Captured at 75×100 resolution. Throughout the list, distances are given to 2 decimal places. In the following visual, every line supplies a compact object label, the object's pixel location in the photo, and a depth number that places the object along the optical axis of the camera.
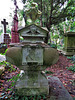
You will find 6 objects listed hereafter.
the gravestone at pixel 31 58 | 1.68
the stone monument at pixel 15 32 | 6.81
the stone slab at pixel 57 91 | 1.81
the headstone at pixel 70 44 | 6.29
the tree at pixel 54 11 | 6.99
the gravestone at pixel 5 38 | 7.81
